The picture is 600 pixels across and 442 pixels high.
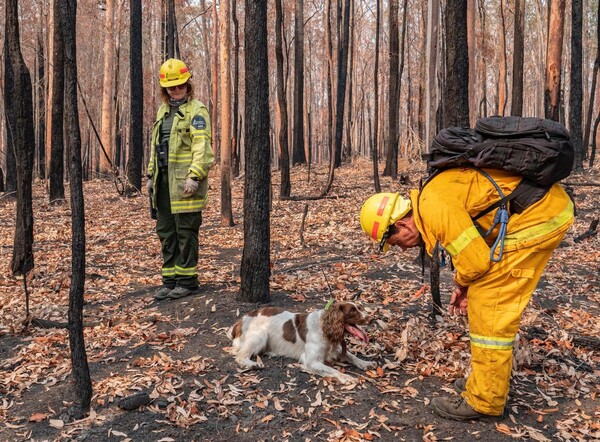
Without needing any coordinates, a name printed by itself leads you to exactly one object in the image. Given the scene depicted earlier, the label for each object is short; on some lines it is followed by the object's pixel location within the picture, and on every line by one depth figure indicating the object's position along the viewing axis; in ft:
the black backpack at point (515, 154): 10.24
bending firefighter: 10.37
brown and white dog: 13.99
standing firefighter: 18.63
